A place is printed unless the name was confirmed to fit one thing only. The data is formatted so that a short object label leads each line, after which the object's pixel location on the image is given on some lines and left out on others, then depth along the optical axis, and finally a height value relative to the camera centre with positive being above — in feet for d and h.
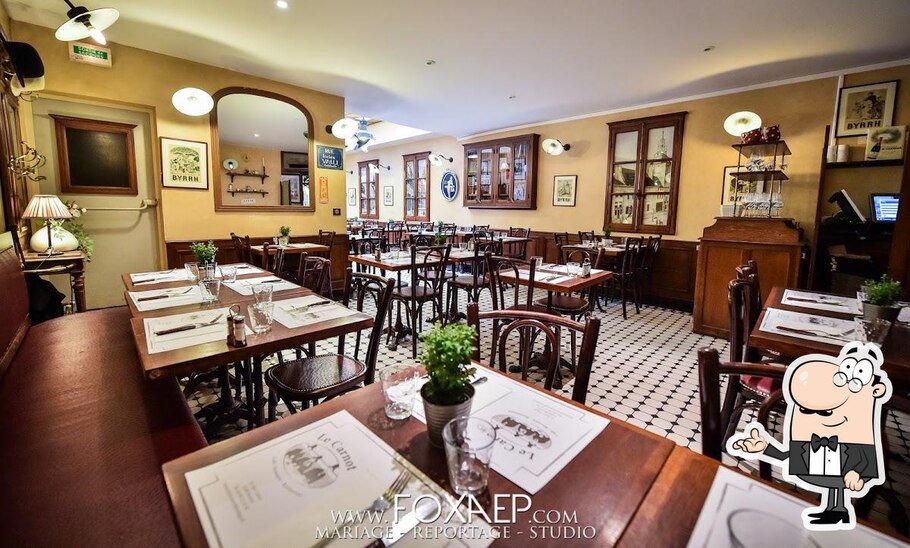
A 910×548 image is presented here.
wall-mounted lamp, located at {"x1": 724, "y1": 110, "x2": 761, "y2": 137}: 13.55 +3.88
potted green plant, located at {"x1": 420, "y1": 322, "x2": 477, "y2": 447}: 2.69 -1.03
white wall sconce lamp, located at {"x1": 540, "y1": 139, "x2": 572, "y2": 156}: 20.07 +4.27
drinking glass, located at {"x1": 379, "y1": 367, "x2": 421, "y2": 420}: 3.13 -1.36
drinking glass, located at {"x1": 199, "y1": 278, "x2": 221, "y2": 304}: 6.40 -1.04
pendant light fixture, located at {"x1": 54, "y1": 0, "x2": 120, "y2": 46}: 7.80 +4.02
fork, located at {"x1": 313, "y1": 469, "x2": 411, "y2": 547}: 1.99 -1.52
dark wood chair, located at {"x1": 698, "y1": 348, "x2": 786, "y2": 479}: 2.94 -1.20
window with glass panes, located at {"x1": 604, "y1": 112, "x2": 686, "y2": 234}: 17.31 +2.68
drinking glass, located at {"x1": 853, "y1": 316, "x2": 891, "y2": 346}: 4.60 -1.11
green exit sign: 11.91 +5.16
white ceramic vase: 10.50 -0.48
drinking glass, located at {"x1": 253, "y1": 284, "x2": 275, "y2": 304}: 5.57 -0.97
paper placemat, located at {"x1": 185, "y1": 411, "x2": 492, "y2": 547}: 2.00 -1.52
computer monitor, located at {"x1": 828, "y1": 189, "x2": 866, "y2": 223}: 12.64 +0.91
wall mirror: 16.52 +4.31
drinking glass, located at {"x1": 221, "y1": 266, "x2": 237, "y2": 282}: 8.31 -1.05
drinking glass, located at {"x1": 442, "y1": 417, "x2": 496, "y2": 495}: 2.35 -1.39
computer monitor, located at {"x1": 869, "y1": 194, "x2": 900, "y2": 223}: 12.21 +0.91
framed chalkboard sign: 12.69 +2.21
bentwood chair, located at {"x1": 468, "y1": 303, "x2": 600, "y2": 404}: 3.80 -1.10
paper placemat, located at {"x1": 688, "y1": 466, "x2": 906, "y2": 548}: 1.98 -1.52
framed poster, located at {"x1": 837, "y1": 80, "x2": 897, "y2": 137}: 12.76 +4.23
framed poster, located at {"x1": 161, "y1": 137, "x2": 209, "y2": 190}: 13.78 +2.16
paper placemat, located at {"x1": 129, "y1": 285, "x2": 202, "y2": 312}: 6.08 -1.20
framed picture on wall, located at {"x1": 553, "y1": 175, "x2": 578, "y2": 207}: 20.81 +2.21
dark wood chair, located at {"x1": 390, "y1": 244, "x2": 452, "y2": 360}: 11.02 -1.77
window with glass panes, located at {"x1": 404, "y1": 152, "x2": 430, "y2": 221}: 28.68 +3.10
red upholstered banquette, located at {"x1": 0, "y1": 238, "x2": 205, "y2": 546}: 2.95 -2.22
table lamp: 9.70 +0.34
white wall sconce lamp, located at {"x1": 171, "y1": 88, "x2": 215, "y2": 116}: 12.57 +3.94
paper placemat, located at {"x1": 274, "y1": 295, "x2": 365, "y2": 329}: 5.40 -1.24
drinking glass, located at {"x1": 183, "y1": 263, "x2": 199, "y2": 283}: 8.07 -0.97
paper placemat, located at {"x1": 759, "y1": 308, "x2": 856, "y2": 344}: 5.10 -1.27
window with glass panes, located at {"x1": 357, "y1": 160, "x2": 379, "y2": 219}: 32.91 +3.21
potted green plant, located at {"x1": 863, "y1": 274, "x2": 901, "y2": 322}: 4.97 -0.81
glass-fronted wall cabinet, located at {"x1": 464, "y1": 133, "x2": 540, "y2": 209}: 22.33 +3.40
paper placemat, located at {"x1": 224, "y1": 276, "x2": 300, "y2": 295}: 7.36 -1.14
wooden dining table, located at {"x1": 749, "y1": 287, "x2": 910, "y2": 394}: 4.12 -1.33
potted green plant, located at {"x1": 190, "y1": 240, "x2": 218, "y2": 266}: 8.34 -0.59
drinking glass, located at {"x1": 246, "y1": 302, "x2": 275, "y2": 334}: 4.99 -1.19
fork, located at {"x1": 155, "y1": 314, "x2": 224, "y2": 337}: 4.78 -1.29
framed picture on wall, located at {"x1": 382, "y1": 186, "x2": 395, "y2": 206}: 31.63 +2.59
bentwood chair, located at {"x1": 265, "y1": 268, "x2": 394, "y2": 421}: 5.51 -2.23
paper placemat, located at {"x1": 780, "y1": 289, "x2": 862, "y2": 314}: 6.55 -1.17
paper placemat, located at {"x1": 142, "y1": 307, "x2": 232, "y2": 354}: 4.42 -1.30
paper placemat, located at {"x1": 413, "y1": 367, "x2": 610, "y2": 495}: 2.50 -1.46
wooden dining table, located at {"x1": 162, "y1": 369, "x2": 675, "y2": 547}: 2.10 -1.50
